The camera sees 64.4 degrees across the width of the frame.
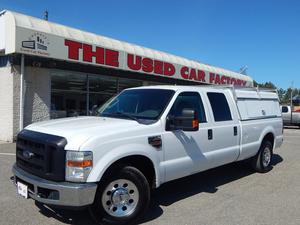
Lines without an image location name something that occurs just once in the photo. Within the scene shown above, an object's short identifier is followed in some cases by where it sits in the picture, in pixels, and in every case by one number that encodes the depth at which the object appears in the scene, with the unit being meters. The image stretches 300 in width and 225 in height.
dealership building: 8.63
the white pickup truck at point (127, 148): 2.93
